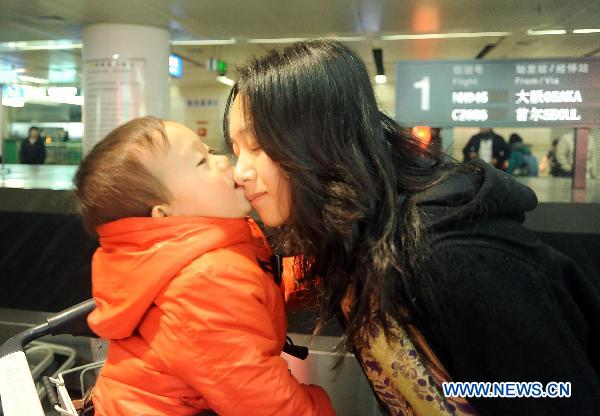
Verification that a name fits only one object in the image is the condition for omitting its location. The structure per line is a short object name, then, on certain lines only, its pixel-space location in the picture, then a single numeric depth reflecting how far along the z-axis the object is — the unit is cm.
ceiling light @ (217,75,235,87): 1080
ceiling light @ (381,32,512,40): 575
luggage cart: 89
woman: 64
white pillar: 429
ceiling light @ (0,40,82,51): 600
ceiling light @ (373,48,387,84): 728
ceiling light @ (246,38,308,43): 573
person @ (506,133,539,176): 528
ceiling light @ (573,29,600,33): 545
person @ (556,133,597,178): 415
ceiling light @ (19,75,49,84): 795
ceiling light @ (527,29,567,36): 552
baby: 80
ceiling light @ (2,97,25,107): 470
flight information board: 314
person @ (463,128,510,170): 448
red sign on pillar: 1242
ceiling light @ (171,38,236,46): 597
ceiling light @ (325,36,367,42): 585
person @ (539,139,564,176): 462
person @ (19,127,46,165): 540
